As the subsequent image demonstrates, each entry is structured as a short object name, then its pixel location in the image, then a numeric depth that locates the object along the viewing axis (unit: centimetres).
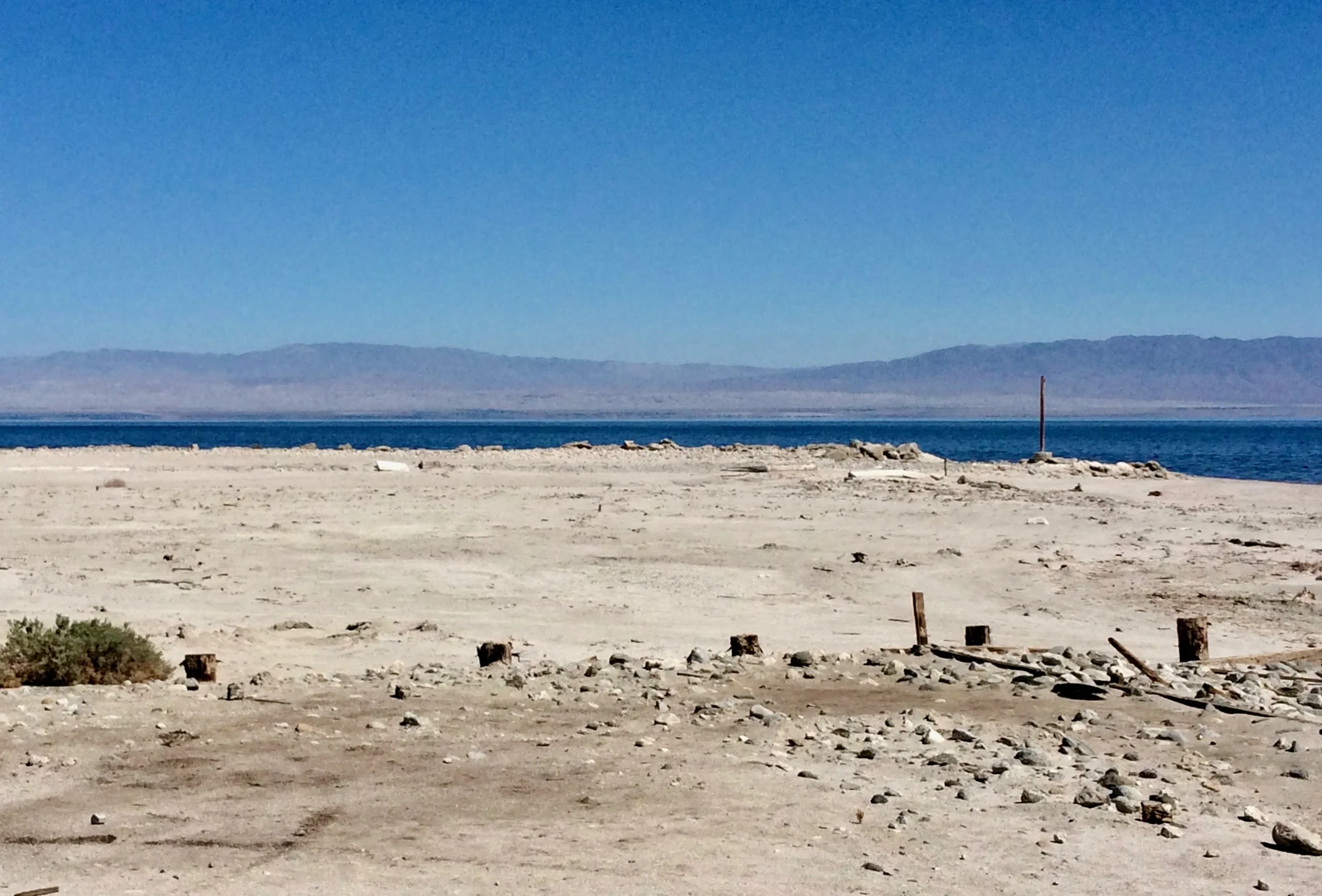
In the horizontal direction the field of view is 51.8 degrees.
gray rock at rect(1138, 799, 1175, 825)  700
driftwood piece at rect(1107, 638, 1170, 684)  1030
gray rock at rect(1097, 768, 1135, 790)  753
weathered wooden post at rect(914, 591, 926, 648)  1186
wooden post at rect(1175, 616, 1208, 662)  1161
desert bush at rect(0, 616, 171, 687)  1000
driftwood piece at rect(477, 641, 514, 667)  1097
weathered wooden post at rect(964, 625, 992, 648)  1198
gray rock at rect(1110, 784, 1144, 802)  729
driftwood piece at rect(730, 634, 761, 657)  1144
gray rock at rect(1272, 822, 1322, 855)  651
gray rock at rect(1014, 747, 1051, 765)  806
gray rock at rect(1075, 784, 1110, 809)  725
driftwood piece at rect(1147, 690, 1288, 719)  923
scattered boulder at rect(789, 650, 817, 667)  1102
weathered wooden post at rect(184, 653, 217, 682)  1027
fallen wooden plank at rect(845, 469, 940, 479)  3325
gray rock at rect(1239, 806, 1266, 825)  705
